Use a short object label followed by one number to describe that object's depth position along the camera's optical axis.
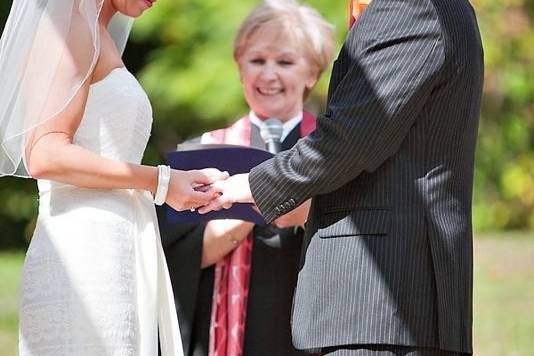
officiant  9.56
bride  7.81
